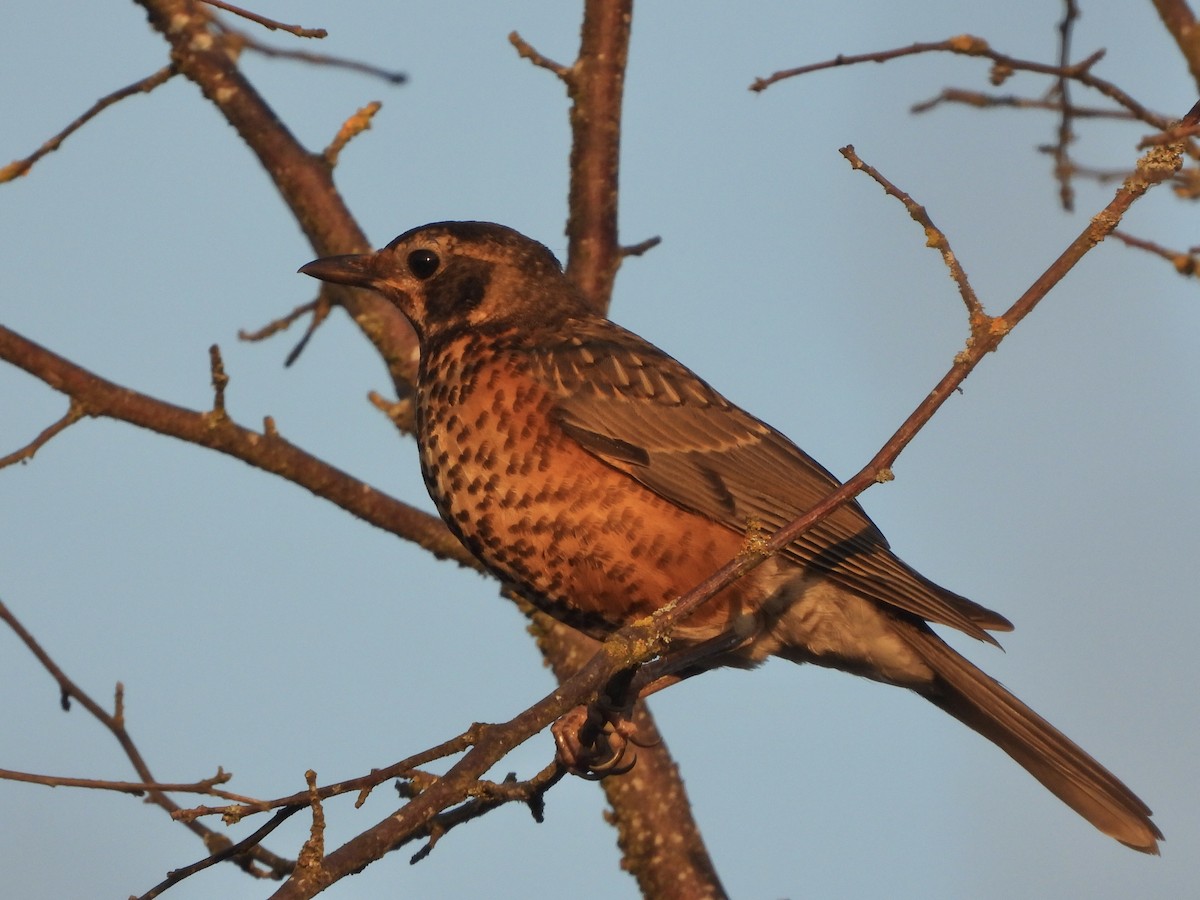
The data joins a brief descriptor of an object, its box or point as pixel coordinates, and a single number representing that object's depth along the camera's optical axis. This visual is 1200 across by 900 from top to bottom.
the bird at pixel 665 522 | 10.46
